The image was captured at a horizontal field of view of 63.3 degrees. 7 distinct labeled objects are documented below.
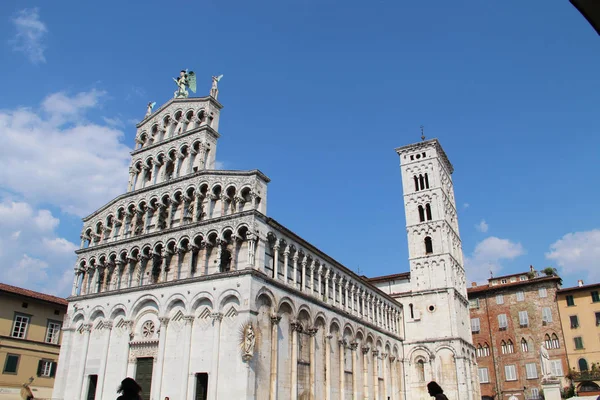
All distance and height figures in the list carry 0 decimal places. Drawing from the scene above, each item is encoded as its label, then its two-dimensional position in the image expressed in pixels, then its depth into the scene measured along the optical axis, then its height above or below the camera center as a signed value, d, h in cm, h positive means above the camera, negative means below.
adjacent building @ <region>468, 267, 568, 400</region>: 5084 +611
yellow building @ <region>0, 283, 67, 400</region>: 3578 +392
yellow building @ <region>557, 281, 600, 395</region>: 4722 +596
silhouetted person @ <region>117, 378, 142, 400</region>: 614 +5
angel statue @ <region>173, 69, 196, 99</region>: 3838 +2313
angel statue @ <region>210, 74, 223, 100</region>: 3644 +2144
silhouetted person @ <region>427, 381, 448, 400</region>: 786 +7
